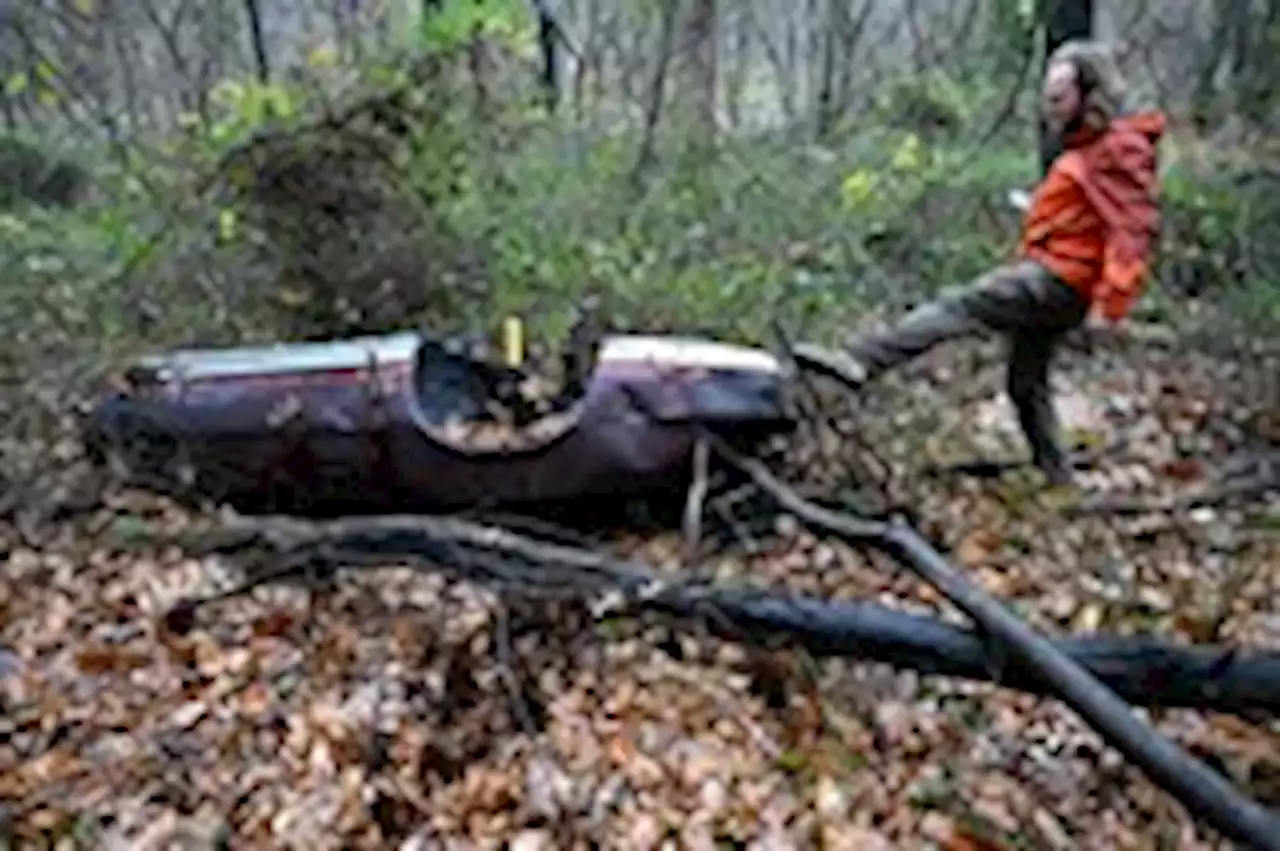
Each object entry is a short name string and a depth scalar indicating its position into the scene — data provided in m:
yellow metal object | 6.15
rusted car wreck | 5.45
